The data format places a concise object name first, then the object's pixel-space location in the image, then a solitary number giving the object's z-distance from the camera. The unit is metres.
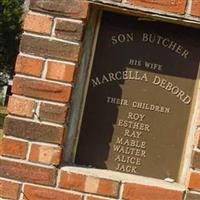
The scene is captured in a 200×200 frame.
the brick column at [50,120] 3.49
